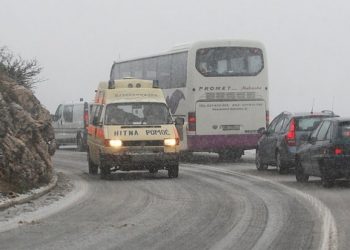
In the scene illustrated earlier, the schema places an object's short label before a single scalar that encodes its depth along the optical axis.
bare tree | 30.73
